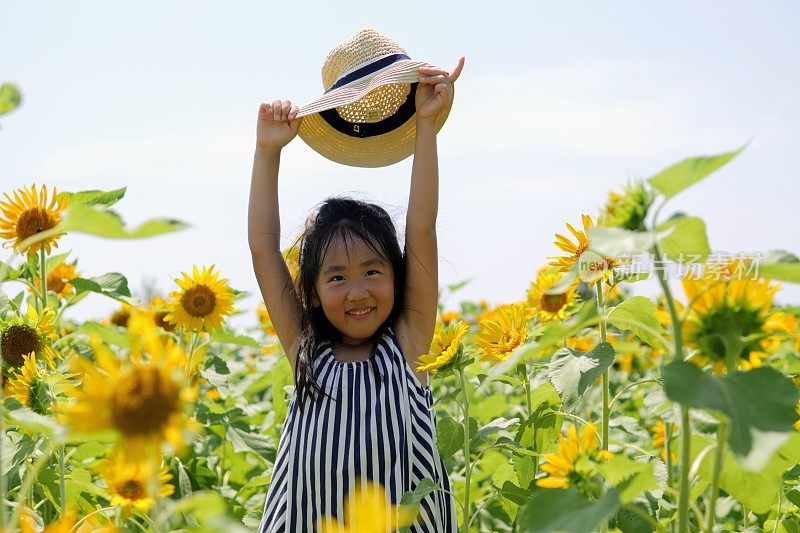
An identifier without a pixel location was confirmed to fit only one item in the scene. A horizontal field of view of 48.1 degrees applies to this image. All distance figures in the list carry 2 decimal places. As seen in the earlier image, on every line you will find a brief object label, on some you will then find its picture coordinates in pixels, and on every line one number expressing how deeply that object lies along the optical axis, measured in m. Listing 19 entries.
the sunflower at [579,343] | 2.91
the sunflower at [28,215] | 2.19
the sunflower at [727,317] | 0.95
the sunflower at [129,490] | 1.15
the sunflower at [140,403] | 0.78
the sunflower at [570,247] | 1.93
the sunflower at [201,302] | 2.47
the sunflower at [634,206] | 1.07
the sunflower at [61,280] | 2.88
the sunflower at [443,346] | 1.72
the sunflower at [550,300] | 2.19
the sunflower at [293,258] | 2.48
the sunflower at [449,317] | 3.91
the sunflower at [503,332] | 1.93
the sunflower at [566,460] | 1.12
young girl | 1.88
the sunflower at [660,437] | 2.74
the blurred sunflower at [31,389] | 1.68
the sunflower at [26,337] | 1.94
